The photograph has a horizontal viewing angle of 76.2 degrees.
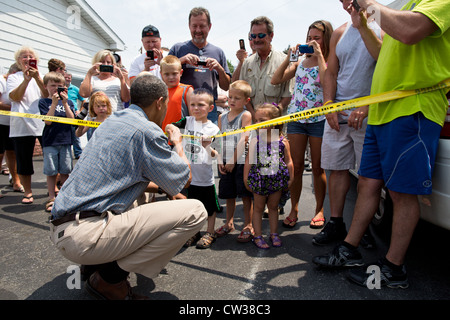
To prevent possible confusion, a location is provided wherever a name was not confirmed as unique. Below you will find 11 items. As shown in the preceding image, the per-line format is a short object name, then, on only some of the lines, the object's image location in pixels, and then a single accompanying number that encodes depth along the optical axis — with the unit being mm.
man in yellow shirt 1839
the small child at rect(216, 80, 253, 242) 3121
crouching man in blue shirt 1841
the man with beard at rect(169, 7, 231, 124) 3678
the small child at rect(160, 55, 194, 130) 3333
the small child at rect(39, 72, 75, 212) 4215
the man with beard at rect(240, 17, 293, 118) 3686
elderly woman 4309
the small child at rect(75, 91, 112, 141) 3857
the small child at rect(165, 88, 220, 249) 3102
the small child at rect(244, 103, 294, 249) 2949
